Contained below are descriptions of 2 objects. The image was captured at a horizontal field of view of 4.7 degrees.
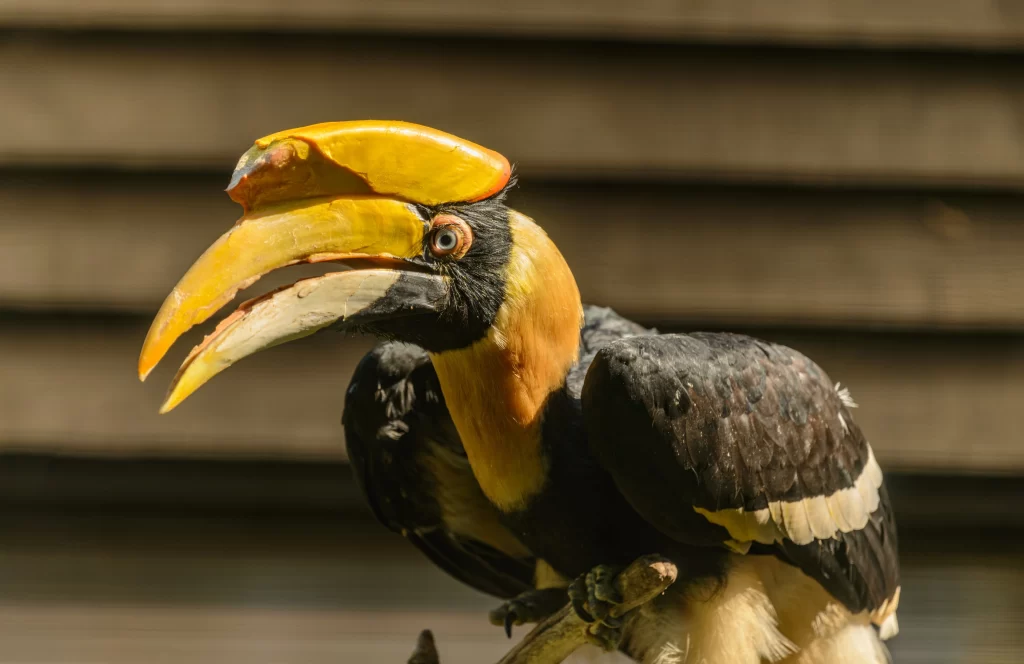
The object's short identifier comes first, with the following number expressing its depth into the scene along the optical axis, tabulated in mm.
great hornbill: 8019
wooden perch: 8029
